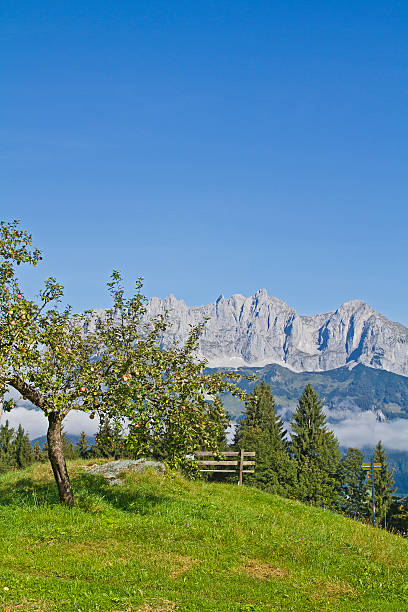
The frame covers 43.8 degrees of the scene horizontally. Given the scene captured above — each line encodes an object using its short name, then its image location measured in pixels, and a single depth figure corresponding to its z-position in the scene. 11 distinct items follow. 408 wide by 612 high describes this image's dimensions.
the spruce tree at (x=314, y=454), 83.38
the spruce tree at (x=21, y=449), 99.75
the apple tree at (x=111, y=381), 19.92
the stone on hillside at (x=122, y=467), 28.83
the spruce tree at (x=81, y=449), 94.69
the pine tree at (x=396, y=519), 80.50
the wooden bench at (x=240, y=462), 33.06
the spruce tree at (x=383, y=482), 93.94
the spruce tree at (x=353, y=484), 89.94
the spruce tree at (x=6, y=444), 97.40
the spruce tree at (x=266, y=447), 70.25
